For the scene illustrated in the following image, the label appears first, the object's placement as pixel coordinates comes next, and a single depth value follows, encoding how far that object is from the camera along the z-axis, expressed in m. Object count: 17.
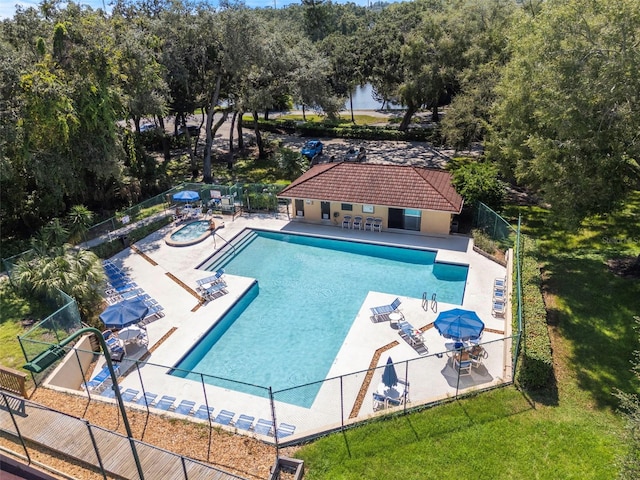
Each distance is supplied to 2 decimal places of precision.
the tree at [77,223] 23.39
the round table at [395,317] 17.19
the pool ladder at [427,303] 18.17
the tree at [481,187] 24.23
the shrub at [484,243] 22.41
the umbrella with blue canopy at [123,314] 15.95
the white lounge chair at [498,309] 17.55
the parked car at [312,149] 38.75
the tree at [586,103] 14.69
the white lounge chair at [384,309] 17.69
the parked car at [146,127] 42.62
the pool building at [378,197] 24.17
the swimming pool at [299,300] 15.72
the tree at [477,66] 29.97
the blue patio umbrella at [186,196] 26.58
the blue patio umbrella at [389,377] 13.11
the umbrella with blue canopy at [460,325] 14.70
